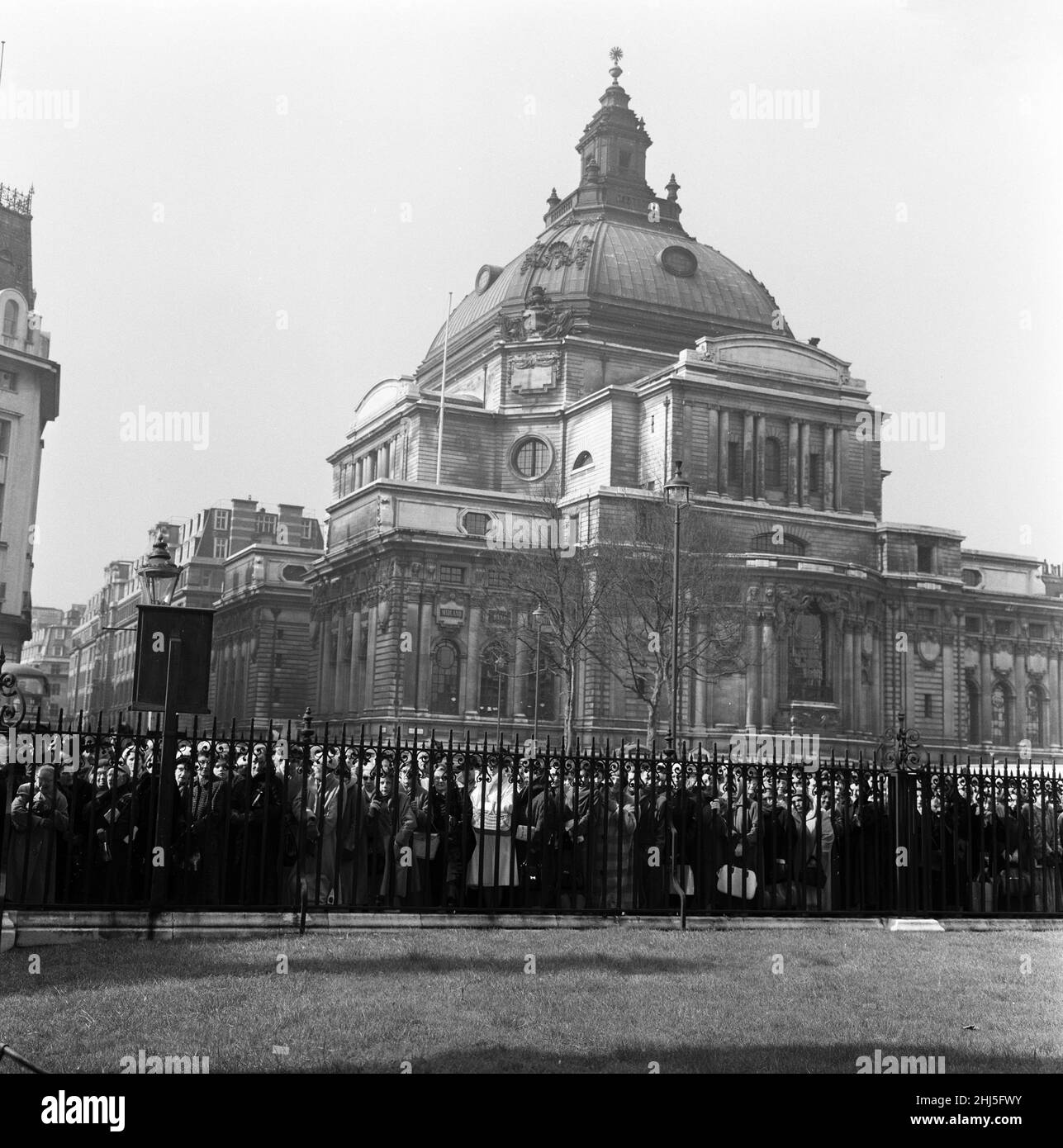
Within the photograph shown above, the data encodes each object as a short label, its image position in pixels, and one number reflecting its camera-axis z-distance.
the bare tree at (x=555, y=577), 49.00
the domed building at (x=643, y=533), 61.72
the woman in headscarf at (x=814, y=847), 15.82
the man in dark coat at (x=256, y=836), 13.37
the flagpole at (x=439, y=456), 74.44
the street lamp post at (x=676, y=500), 33.88
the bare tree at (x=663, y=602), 51.09
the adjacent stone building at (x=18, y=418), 51.62
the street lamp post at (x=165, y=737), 12.54
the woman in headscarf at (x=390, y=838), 14.16
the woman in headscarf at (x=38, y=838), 12.74
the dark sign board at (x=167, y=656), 12.38
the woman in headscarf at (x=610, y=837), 14.90
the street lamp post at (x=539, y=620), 51.28
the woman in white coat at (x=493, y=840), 14.46
